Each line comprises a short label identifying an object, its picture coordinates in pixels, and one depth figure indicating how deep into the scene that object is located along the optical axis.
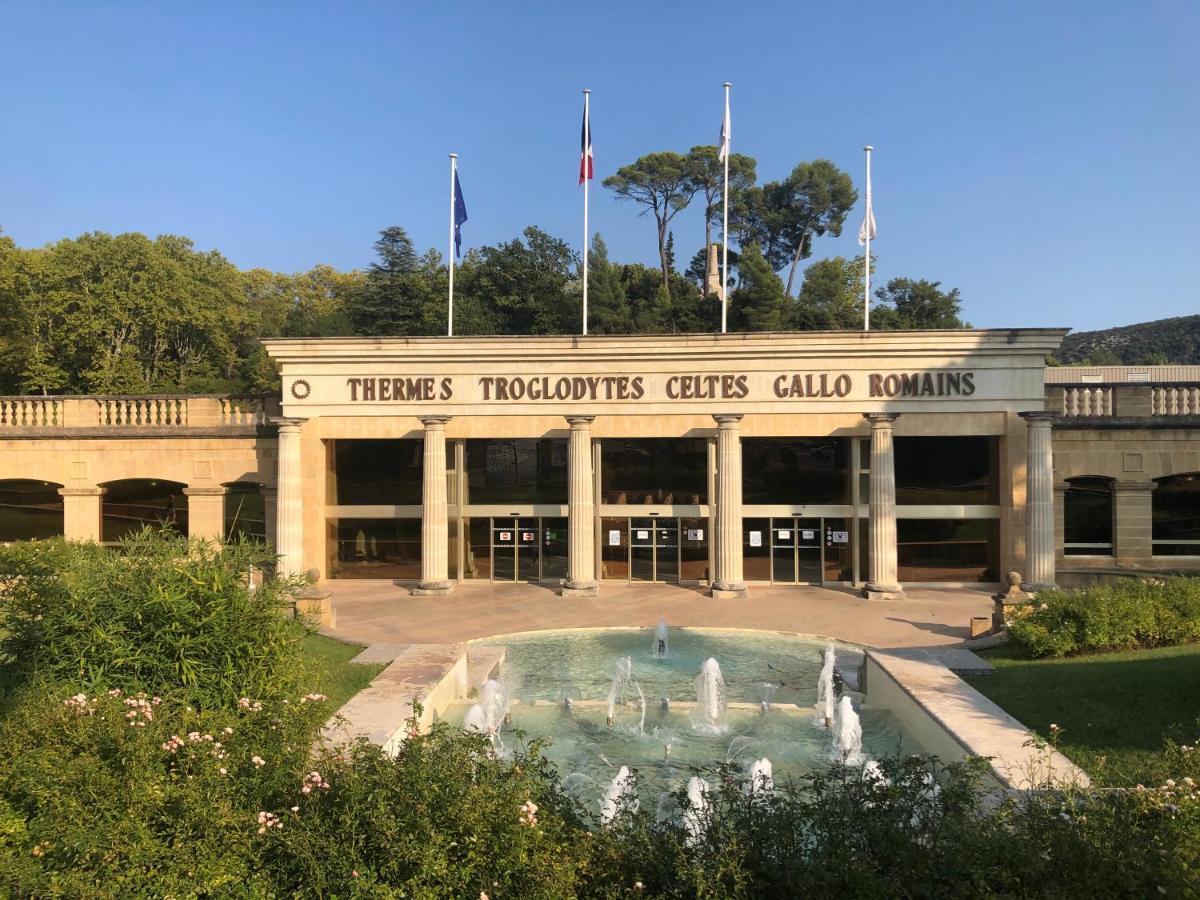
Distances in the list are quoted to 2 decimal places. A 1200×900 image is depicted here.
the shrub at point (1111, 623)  16.66
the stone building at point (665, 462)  28.14
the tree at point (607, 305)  60.56
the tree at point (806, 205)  76.81
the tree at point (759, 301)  59.44
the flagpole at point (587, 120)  31.88
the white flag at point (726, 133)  31.66
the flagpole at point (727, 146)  31.55
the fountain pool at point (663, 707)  12.82
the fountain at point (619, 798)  8.36
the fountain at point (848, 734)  13.02
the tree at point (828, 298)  64.06
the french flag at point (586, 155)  31.84
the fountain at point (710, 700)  14.77
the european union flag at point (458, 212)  32.22
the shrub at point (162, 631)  11.02
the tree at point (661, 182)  77.56
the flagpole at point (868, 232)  30.49
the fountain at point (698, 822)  7.54
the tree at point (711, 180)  77.19
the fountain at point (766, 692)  15.66
